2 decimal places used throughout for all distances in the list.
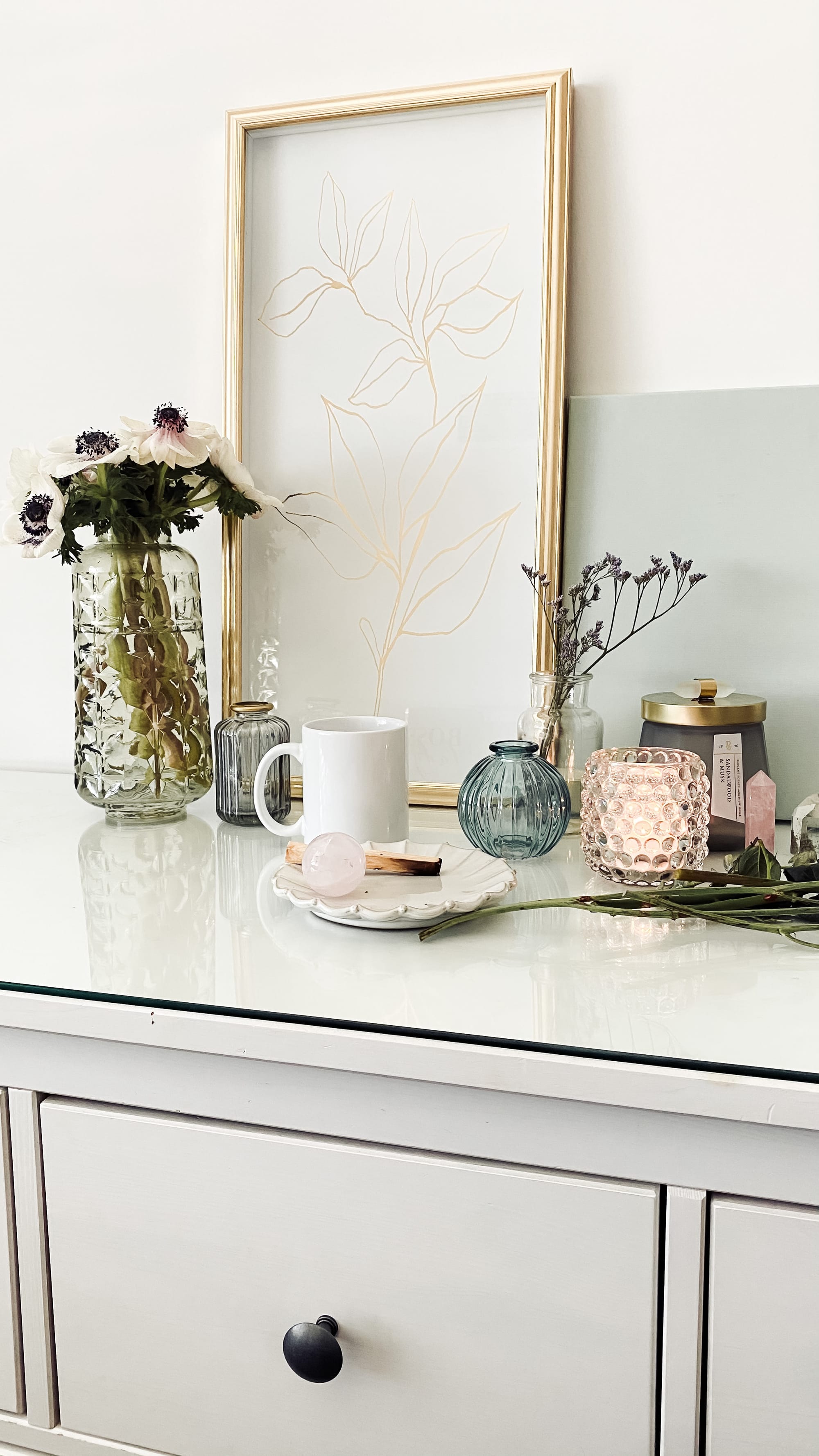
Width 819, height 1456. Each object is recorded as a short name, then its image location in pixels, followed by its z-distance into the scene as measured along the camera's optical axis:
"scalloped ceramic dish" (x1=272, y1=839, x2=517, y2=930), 0.71
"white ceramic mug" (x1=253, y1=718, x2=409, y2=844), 0.85
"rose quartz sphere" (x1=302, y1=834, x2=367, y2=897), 0.74
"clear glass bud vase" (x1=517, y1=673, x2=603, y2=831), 1.03
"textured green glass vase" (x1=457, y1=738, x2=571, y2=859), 0.91
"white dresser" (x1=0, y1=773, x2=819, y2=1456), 0.54
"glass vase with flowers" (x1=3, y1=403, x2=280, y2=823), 1.04
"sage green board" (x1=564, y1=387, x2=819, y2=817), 1.03
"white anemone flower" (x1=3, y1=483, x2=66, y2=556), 1.01
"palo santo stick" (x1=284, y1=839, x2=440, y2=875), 0.79
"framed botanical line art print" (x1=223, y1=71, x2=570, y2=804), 1.07
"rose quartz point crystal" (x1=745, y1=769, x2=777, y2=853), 0.94
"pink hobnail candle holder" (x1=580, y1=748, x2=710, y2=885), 0.82
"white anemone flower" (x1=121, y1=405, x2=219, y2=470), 1.01
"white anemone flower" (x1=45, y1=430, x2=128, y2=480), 1.01
